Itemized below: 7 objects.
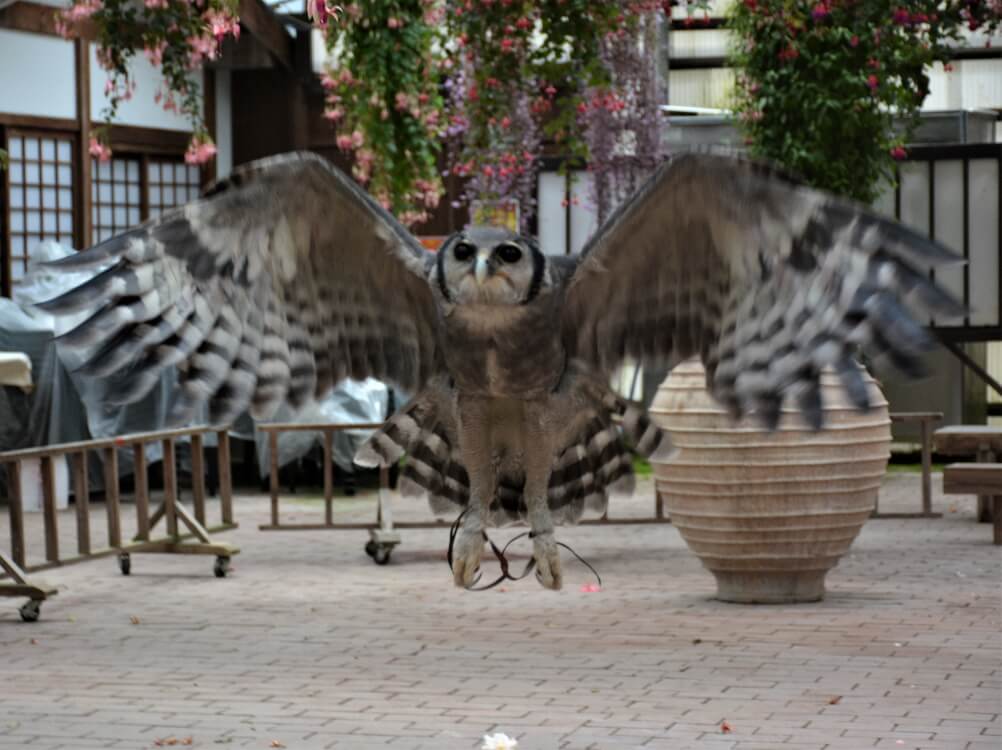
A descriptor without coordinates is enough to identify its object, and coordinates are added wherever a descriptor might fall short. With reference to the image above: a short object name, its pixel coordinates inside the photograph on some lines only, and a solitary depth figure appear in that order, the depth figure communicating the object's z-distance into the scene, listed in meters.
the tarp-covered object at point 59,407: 11.72
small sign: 12.62
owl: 3.70
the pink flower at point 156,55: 6.98
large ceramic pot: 7.18
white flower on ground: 4.86
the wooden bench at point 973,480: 9.02
